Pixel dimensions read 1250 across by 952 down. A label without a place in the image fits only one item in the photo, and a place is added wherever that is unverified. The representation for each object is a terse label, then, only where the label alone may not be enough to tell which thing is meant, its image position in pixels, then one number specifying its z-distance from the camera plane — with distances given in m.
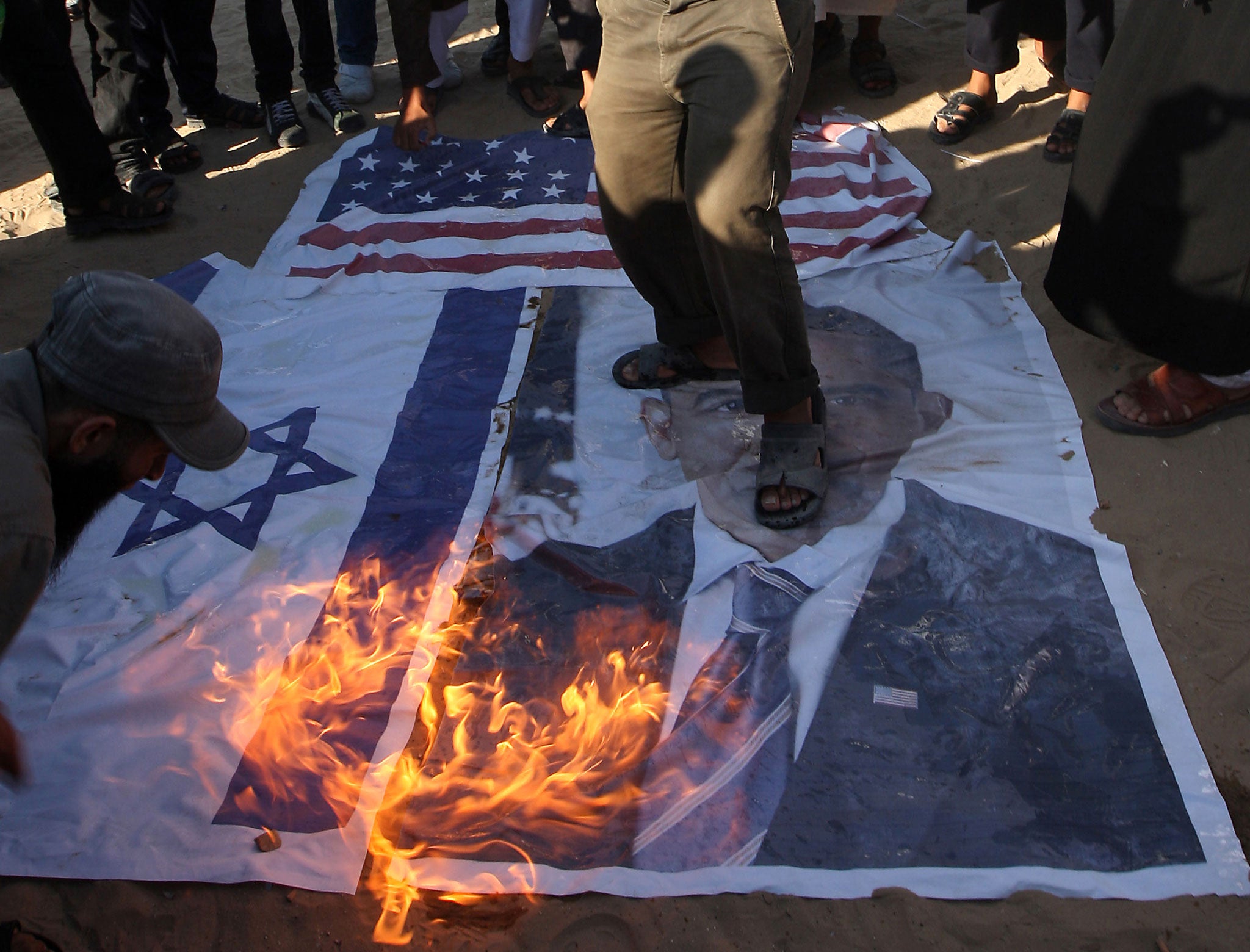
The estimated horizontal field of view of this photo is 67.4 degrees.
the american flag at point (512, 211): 3.53
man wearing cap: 1.45
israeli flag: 1.90
